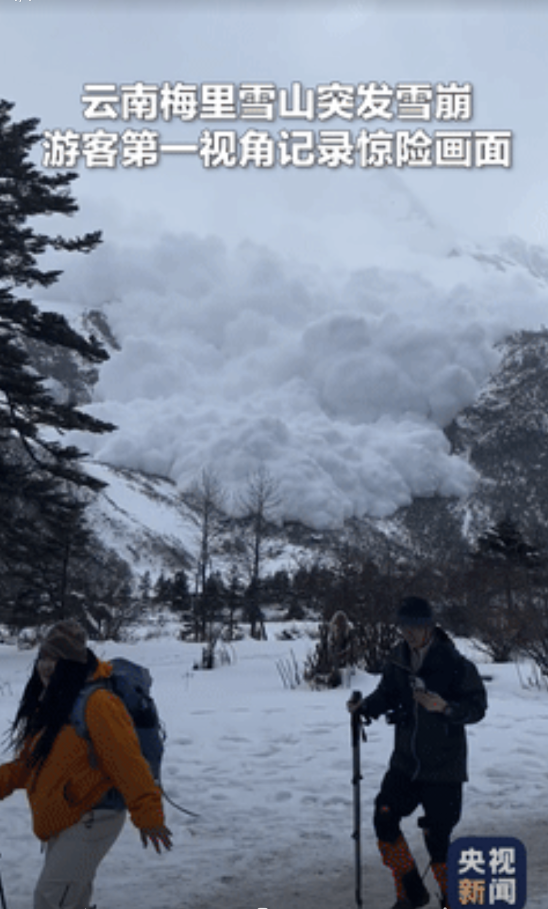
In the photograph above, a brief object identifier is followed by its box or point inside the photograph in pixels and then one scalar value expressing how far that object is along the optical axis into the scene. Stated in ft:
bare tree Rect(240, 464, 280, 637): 89.05
